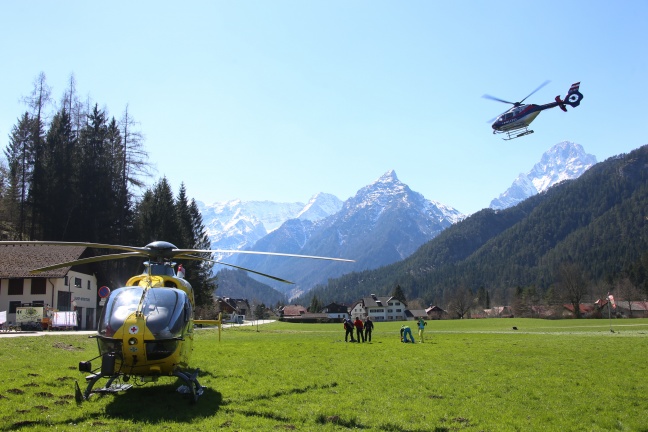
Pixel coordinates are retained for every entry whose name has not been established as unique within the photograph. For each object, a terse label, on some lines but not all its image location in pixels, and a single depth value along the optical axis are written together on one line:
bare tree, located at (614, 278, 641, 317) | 153.00
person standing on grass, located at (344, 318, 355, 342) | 35.44
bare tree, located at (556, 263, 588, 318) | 120.62
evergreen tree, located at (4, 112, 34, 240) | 56.97
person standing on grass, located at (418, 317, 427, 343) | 34.33
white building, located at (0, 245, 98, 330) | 47.56
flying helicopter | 43.88
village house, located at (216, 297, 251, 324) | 109.44
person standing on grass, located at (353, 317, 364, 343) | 34.62
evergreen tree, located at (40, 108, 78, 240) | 57.34
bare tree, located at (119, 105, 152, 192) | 64.01
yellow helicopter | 11.34
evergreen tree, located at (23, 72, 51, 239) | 55.47
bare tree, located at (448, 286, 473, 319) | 159.88
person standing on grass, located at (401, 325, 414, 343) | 33.76
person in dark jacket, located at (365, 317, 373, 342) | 35.12
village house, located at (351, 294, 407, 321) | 196.50
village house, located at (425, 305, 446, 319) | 188.98
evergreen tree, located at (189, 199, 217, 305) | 68.06
